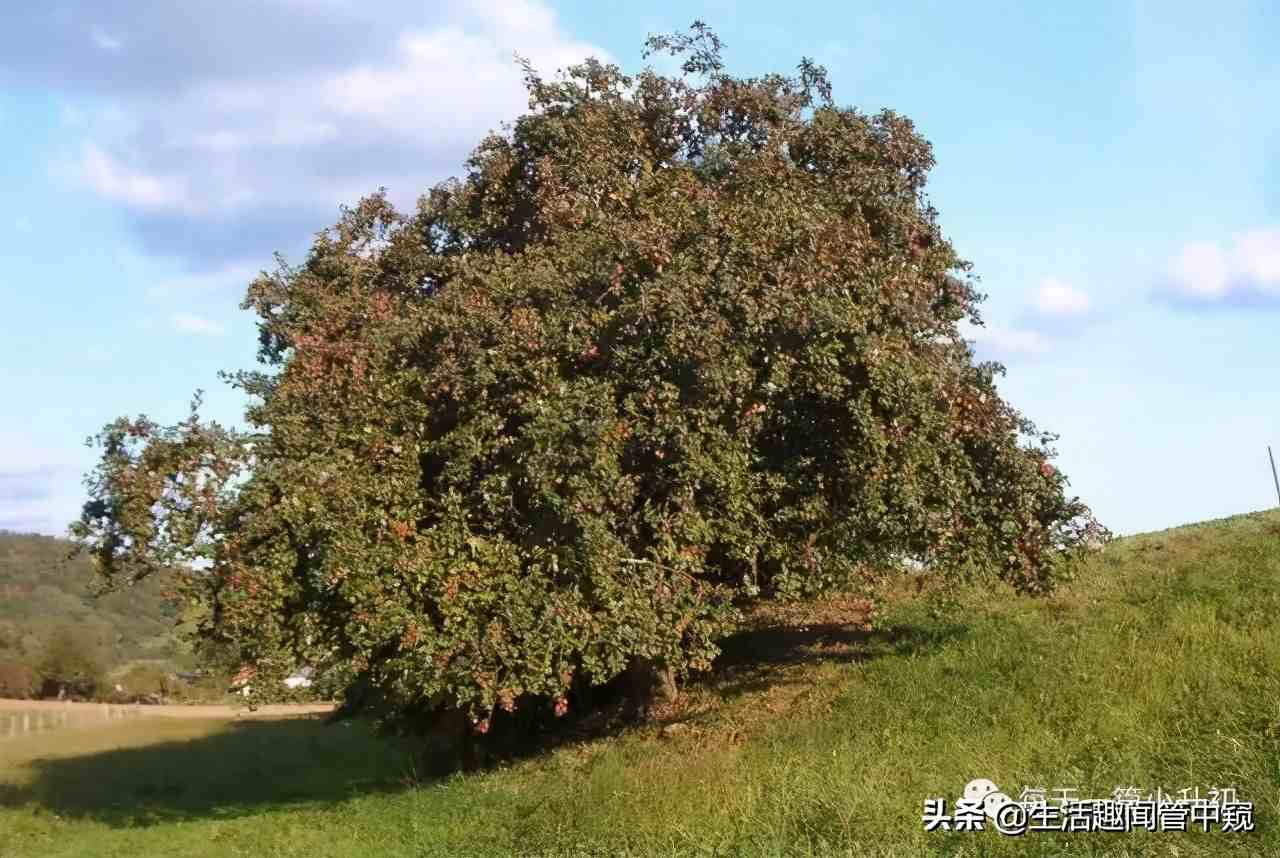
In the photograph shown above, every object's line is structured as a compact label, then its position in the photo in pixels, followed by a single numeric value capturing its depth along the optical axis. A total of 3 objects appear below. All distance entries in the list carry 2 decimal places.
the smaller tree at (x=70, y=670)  56.03
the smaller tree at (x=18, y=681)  54.53
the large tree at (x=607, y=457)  11.83
